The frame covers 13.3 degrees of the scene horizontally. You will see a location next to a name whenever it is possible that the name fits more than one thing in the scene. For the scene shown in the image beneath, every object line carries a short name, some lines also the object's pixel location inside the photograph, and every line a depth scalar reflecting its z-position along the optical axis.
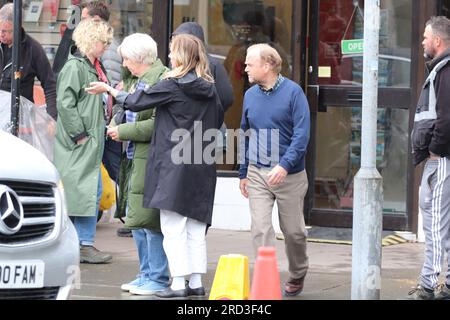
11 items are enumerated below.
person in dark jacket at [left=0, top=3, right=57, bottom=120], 18.59
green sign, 18.00
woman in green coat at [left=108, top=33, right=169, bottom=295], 14.49
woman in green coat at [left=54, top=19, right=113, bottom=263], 16.52
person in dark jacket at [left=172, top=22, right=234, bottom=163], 15.09
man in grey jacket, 14.00
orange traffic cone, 10.77
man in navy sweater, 14.21
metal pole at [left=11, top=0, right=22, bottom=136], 16.66
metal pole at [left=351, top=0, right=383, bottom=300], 13.05
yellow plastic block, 12.18
